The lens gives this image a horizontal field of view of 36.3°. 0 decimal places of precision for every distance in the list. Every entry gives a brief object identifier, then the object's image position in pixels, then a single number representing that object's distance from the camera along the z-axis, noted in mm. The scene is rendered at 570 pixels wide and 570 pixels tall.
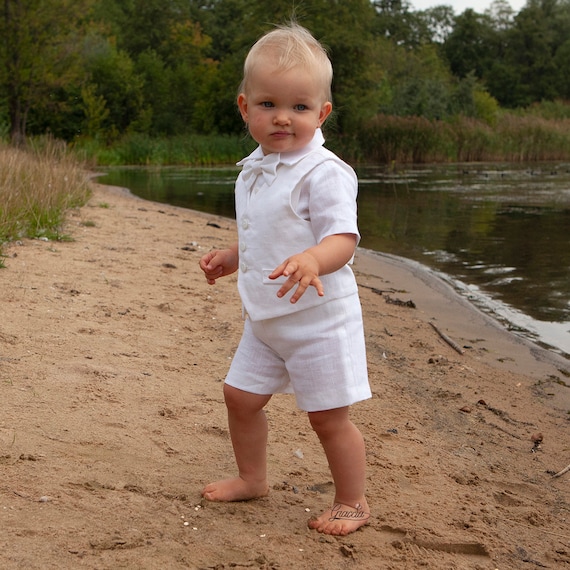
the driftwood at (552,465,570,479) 3562
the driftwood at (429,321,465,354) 5837
